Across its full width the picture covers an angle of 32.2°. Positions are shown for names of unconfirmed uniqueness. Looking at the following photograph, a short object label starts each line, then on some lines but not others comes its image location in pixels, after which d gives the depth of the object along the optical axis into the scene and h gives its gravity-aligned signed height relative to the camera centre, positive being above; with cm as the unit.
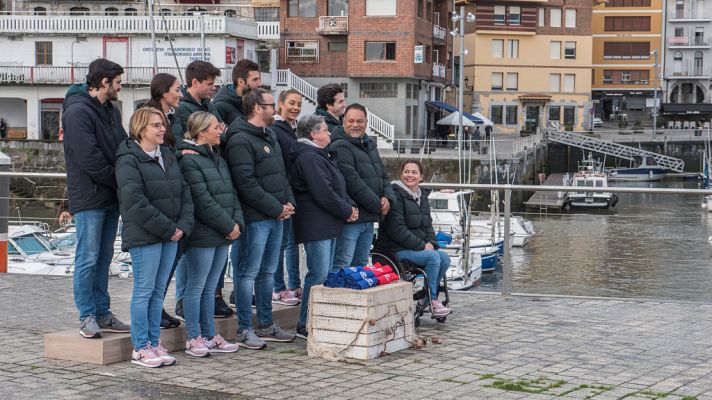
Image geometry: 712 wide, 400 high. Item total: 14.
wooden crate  854 -132
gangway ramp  7319 -84
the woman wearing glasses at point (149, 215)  789 -53
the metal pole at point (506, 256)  1193 -119
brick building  5769 +403
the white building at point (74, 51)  5503 +372
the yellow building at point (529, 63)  8012 +468
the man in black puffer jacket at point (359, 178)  958 -35
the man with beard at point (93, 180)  817 -32
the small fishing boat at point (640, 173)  6912 -218
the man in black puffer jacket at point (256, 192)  873 -42
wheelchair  969 -113
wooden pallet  827 -145
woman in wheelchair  1008 -84
